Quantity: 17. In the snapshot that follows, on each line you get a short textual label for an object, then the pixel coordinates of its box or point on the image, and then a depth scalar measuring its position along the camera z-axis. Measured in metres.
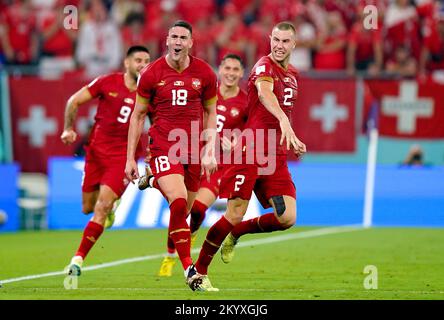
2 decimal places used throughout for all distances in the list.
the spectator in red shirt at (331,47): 22.91
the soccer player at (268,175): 12.34
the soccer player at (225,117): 14.52
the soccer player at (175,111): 12.34
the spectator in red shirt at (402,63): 22.58
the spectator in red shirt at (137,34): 23.05
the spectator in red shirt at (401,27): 22.91
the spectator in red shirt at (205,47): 22.80
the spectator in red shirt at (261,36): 22.88
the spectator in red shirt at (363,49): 22.77
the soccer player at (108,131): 14.27
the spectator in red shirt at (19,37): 23.30
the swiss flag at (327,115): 22.12
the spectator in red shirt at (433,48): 23.09
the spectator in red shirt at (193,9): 23.88
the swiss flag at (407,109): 21.98
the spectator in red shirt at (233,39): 22.86
